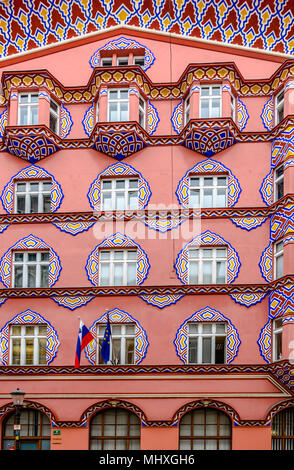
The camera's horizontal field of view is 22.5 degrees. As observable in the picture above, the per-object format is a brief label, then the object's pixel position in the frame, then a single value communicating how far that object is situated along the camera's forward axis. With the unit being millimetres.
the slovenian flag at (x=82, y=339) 27328
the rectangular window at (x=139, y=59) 33219
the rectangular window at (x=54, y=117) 32250
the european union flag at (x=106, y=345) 27531
